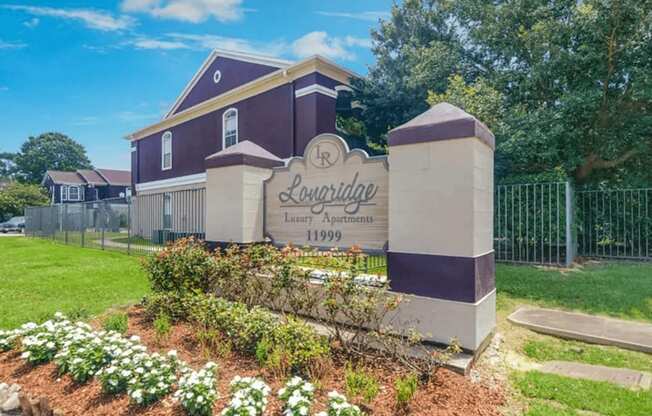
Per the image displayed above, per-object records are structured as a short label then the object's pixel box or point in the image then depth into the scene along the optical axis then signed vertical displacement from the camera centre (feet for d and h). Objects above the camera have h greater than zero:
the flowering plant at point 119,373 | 9.39 -4.22
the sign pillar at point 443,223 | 11.39 -0.36
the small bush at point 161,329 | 12.80 -4.20
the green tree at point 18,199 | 109.40 +4.63
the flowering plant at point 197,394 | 8.14 -4.17
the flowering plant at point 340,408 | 7.52 -4.15
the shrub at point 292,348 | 10.18 -4.02
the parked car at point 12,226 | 93.86 -3.37
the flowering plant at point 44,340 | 11.48 -4.21
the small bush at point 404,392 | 8.41 -4.25
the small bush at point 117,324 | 13.26 -4.19
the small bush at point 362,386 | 8.59 -4.33
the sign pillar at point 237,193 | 18.39 +1.06
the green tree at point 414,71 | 39.49 +16.34
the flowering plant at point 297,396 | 7.65 -4.15
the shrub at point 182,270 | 15.49 -2.51
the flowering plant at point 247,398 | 7.70 -4.15
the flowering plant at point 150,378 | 8.87 -4.24
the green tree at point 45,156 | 183.83 +30.03
